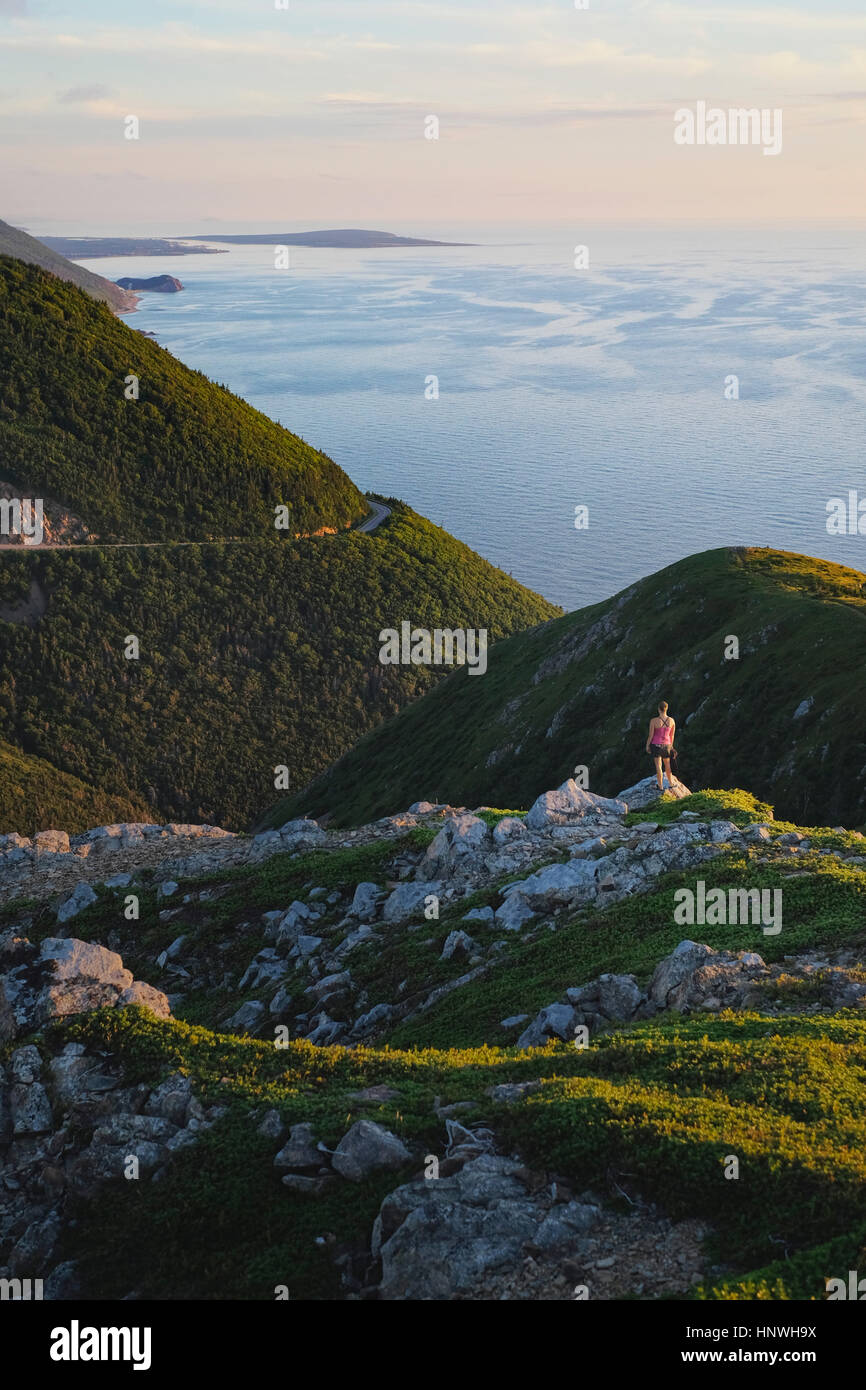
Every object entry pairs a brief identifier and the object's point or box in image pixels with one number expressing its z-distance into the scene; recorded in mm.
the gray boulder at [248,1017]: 23312
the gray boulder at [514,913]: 23625
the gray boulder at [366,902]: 26266
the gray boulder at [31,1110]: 15320
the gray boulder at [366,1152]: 13062
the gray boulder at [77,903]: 30359
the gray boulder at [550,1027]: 17797
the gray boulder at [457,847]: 26984
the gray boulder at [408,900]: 25672
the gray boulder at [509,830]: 27953
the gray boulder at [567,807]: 29594
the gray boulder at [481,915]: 23969
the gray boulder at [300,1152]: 13367
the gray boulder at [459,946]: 22872
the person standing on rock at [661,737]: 30625
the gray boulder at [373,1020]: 21705
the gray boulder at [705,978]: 17641
